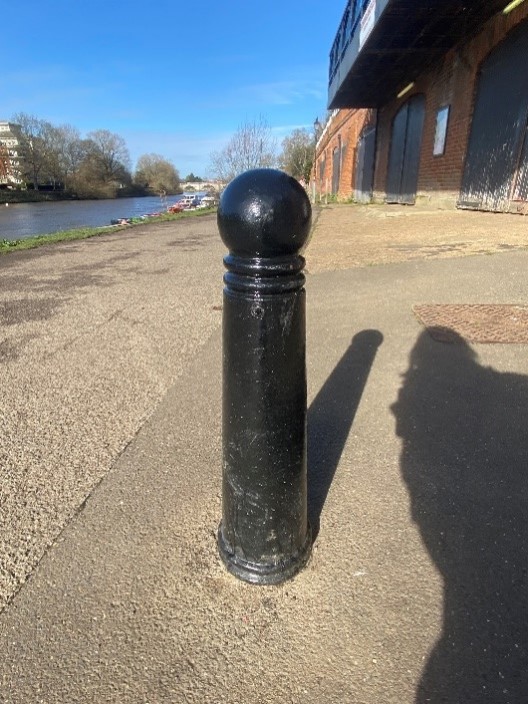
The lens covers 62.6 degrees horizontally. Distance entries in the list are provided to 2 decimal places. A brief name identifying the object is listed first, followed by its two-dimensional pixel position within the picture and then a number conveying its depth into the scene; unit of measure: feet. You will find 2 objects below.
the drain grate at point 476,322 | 13.51
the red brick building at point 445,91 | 32.86
